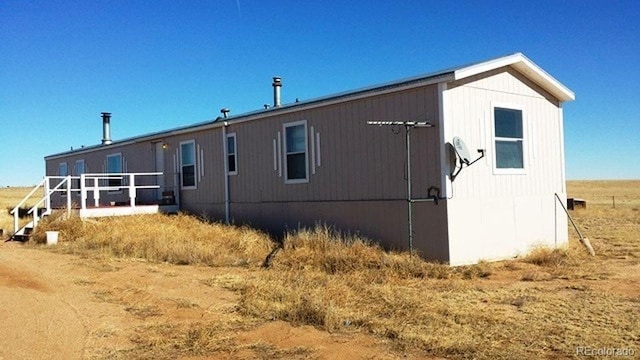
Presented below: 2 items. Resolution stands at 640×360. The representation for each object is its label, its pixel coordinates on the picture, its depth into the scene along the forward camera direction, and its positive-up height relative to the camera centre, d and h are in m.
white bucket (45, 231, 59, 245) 14.17 -1.09
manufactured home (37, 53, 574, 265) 10.91 +0.44
